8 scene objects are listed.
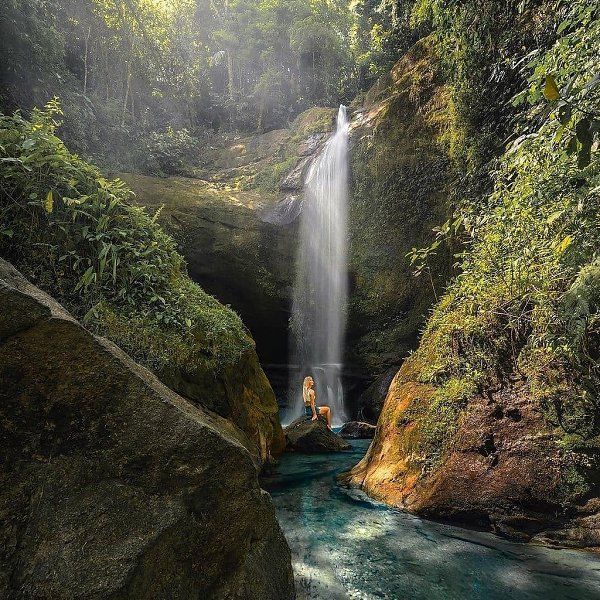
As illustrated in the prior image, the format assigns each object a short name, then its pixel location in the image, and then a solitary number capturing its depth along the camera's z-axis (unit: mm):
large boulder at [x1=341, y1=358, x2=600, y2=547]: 3629
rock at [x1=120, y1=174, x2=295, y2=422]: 12977
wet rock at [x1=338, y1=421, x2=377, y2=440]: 10373
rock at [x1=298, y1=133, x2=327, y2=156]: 16616
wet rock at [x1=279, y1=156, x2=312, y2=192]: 15280
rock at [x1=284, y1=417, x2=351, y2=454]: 8203
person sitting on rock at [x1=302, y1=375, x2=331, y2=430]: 9742
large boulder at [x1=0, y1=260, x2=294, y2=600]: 1725
